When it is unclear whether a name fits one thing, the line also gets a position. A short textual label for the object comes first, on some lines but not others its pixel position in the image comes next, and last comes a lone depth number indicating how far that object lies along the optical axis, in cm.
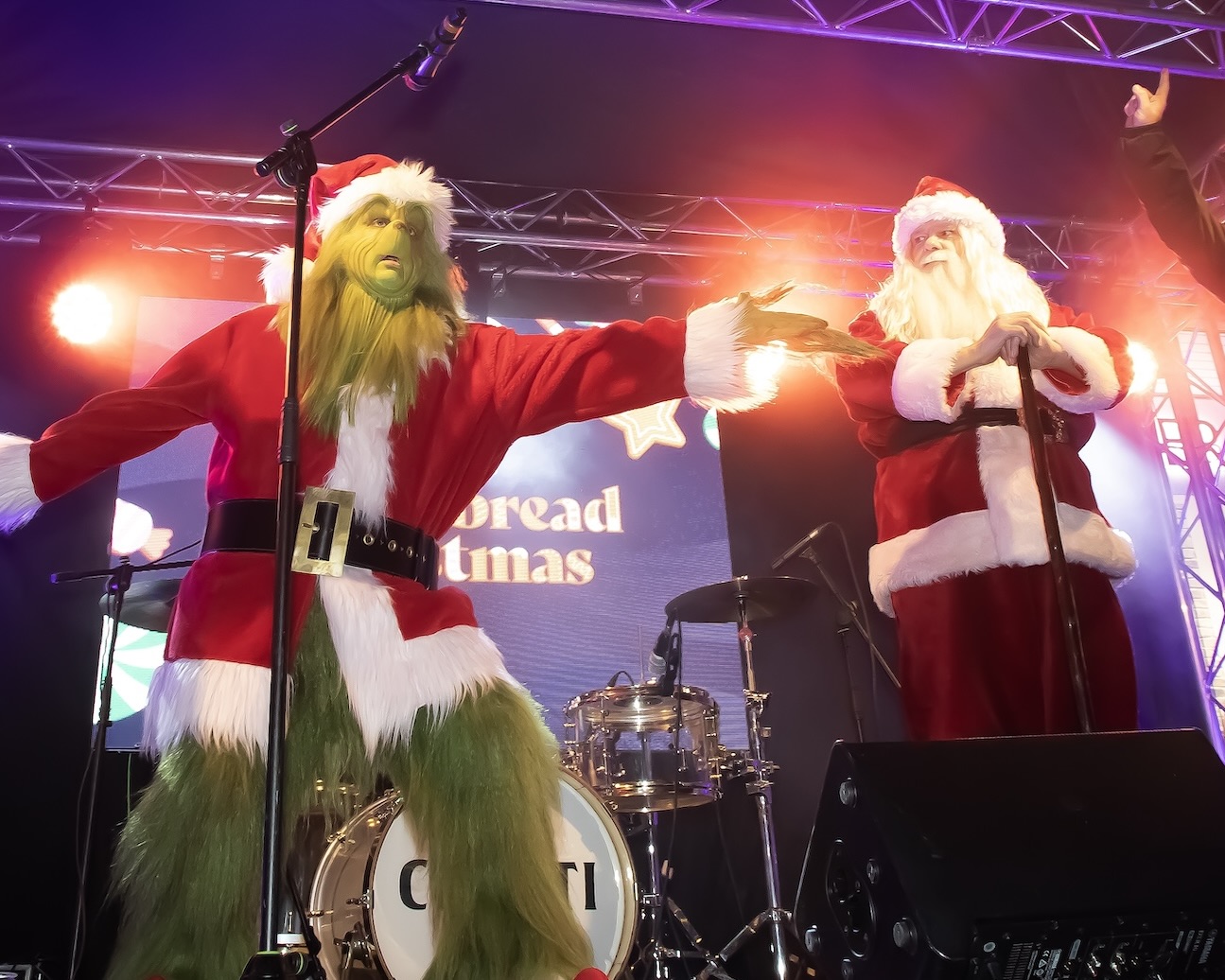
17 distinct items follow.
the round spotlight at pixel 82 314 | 418
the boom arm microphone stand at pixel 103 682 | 303
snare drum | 325
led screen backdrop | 400
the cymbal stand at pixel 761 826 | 309
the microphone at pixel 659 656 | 361
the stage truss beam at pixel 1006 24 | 368
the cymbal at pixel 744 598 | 346
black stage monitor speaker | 137
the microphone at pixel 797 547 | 412
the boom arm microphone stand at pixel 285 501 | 135
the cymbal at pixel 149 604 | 310
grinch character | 160
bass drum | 197
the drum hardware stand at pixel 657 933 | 300
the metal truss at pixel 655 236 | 425
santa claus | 248
